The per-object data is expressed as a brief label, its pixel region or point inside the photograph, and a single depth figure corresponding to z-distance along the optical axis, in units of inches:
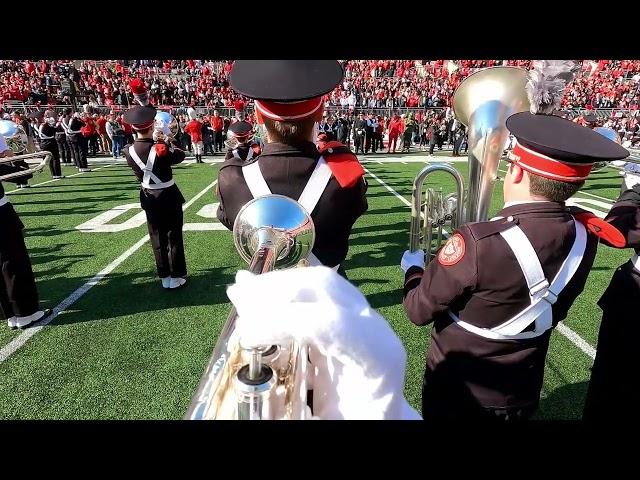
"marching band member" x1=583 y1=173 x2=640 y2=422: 94.8
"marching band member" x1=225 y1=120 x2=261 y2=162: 293.1
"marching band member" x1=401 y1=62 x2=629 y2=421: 65.1
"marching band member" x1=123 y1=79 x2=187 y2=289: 184.7
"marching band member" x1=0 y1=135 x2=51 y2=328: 152.3
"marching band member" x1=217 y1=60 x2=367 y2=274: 67.5
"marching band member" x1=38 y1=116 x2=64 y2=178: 505.7
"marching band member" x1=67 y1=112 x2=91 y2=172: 548.4
